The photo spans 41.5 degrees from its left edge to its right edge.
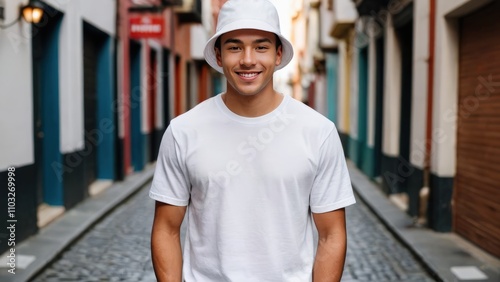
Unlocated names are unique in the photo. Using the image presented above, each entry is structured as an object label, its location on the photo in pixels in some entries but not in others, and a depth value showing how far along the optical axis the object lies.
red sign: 14.94
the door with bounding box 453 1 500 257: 7.45
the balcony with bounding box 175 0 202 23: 21.89
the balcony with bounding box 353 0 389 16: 13.09
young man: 2.24
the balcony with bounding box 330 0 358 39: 17.36
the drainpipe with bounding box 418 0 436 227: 9.19
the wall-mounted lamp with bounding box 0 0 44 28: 7.96
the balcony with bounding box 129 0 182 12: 15.27
